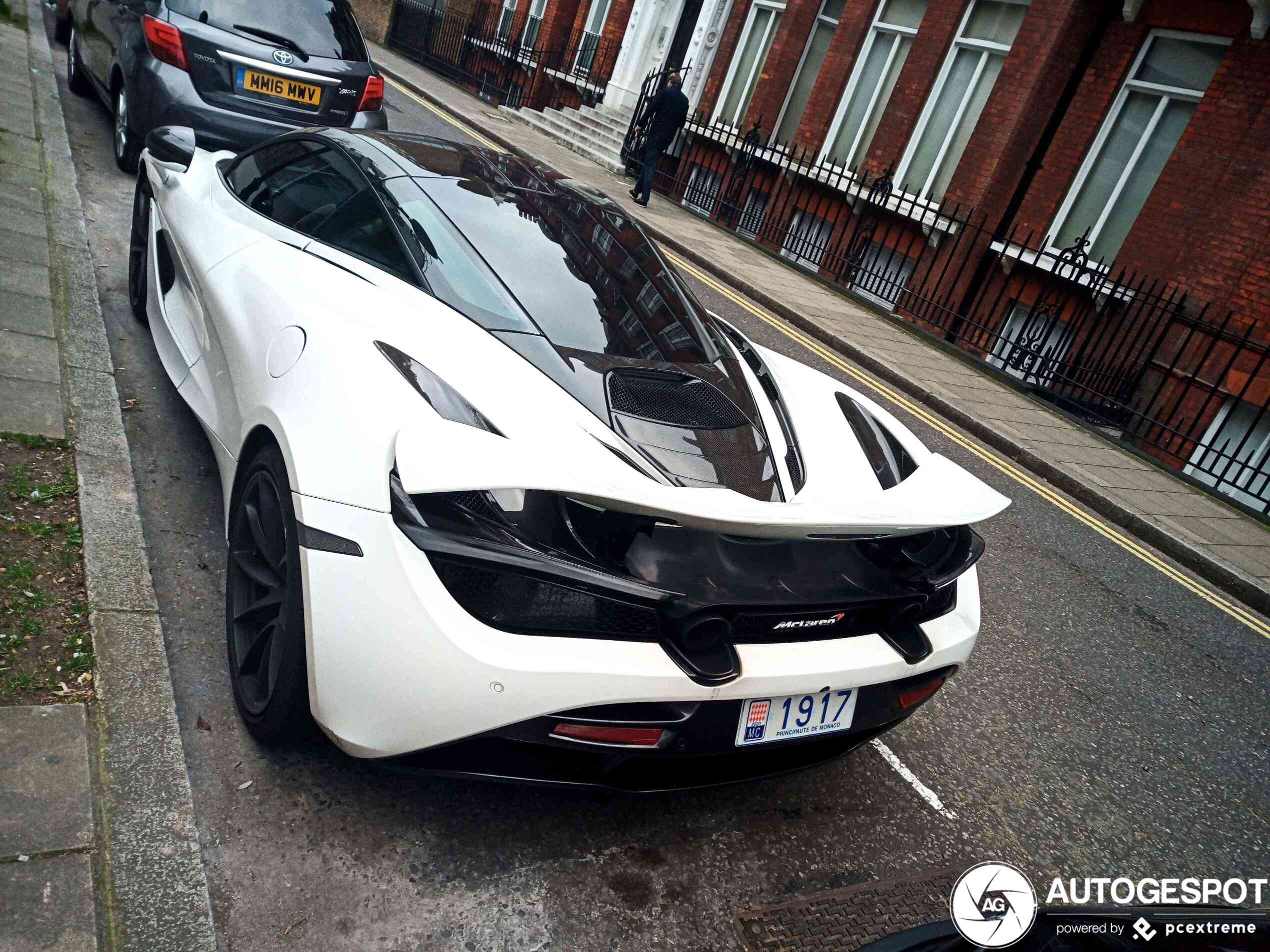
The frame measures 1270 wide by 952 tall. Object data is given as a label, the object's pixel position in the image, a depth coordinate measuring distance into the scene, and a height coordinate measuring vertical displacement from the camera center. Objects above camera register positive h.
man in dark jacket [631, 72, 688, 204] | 15.53 -0.06
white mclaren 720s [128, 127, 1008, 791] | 2.16 -0.94
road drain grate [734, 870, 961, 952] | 2.59 -1.81
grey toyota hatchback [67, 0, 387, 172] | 7.04 -0.75
